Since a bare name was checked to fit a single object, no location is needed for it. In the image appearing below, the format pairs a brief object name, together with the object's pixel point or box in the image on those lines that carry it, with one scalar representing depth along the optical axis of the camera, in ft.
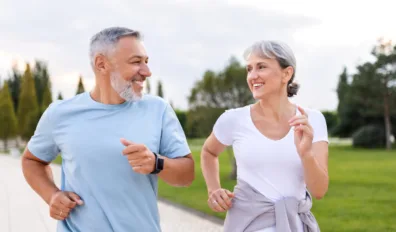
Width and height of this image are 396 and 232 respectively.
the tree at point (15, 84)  191.21
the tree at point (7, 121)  149.28
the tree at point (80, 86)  172.45
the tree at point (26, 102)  156.76
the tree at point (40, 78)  189.78
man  8.19
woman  8.75
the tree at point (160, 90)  227.85
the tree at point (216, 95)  48.60
